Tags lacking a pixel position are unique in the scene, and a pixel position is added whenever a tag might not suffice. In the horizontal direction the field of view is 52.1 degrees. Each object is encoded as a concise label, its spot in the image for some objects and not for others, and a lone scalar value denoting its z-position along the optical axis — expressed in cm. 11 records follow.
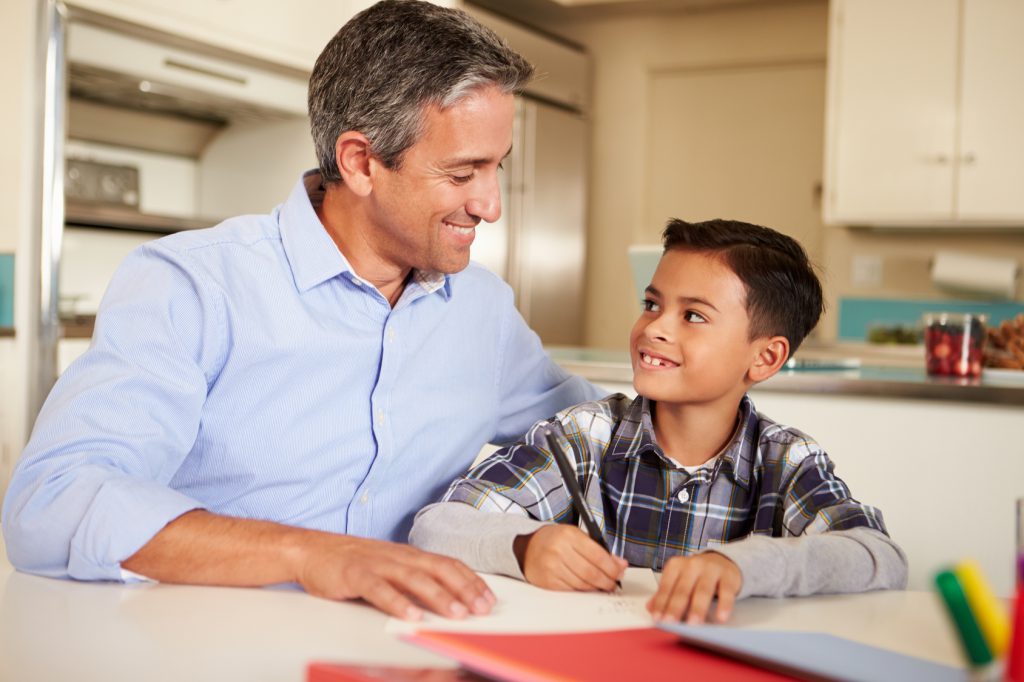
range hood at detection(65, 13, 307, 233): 300
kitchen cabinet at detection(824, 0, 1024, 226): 413
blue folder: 62
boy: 120
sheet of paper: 78
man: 106
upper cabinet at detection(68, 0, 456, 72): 304
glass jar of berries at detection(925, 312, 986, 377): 215
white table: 73
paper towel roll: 410
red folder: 63
